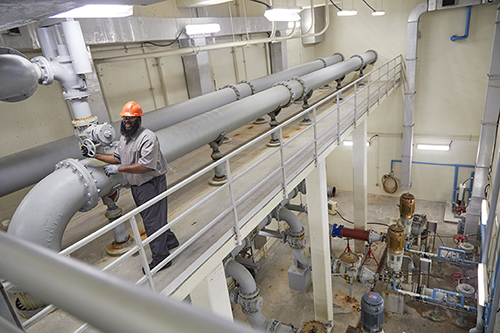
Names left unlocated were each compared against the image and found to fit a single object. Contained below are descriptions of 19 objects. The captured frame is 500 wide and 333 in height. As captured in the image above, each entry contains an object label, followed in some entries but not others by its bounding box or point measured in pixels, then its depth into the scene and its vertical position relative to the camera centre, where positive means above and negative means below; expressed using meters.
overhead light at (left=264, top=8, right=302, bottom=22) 5.81 +0.40
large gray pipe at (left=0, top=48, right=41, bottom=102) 2.59 -0.05
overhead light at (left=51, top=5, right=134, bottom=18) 2.48 +0.35
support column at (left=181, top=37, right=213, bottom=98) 7.22 -0.50
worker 3.13 -0.99
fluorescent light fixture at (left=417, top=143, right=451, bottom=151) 11.69 -4.31
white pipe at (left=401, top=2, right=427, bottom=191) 10.45 -2.34
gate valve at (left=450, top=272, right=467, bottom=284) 8.29 -6.22
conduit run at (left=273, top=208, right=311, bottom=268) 8.05 -4.44
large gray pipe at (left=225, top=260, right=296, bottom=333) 6.36 -4.66
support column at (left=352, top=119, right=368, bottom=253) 8.77 -4.00
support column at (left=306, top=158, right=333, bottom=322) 6.16 -3.87
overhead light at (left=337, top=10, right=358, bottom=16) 8.56 +0.39
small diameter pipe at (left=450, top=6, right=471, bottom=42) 9.99 -0.53
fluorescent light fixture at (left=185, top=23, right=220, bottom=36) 6.43 +0.34
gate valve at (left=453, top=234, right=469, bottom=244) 9.30 -5.91
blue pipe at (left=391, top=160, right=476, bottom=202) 11.55 -4.98
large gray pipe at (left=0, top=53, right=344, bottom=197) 3.66 -0.99
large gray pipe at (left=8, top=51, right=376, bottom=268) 2.79 -1.09
